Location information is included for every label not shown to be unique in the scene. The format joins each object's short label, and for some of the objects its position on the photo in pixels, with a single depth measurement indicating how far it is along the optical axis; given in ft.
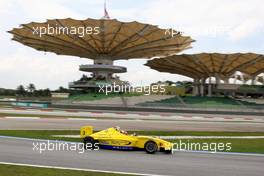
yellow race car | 51.39
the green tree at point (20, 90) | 456.49
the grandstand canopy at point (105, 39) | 222.28
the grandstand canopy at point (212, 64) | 247.29
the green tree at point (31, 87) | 495.98
